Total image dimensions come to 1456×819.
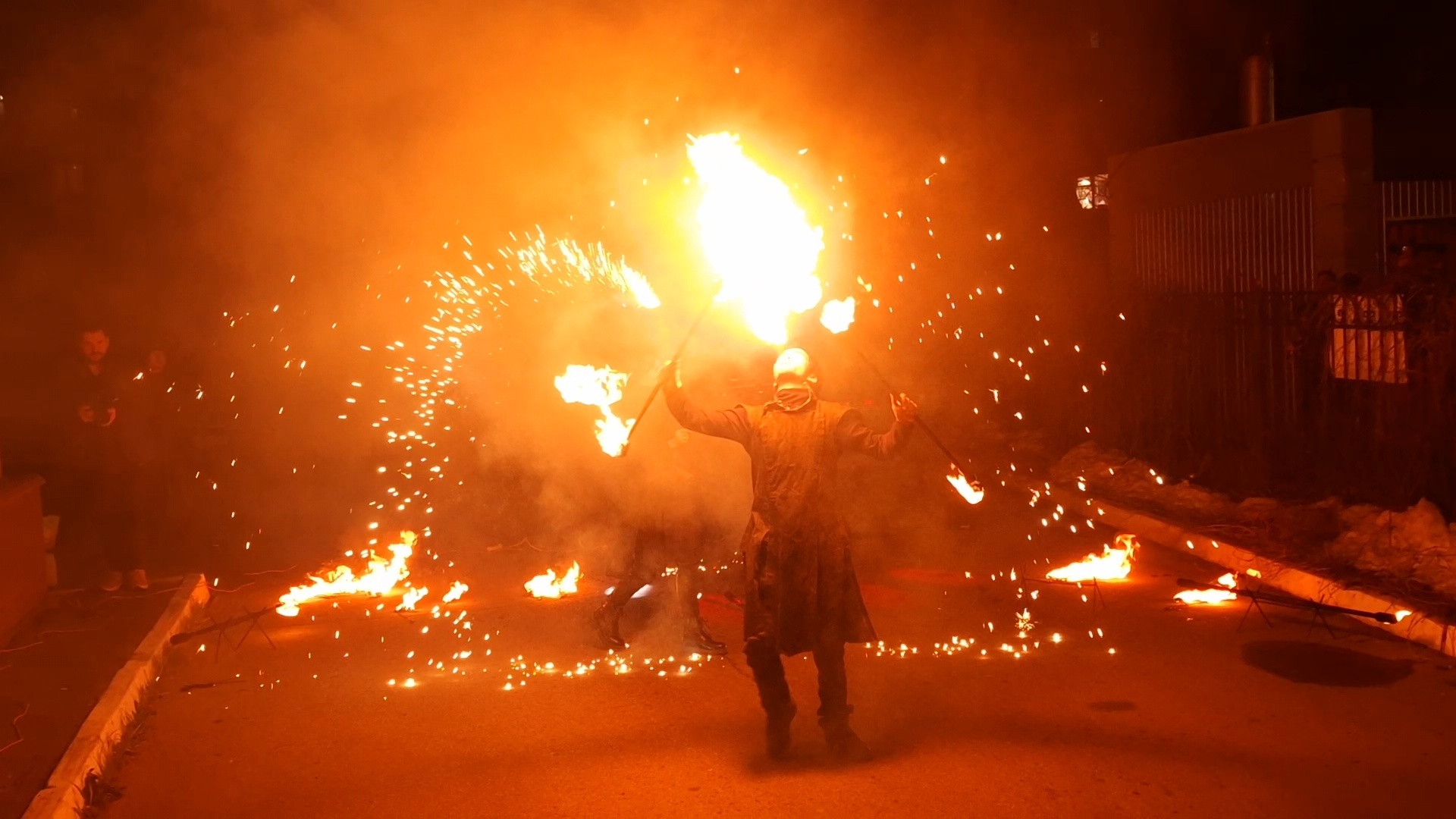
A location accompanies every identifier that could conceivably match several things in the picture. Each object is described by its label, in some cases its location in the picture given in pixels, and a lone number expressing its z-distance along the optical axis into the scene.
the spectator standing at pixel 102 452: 9.26
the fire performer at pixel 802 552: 5.40
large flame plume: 7.26
